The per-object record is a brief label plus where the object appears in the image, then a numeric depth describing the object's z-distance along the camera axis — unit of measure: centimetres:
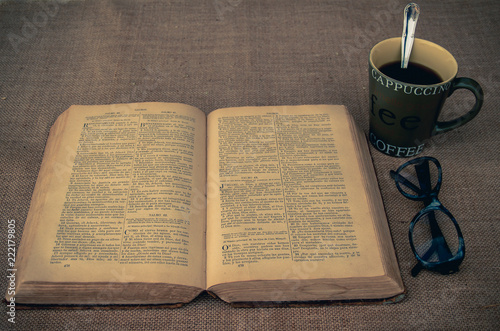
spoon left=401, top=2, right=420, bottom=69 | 54
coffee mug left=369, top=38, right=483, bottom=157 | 52
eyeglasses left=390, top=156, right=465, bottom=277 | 49
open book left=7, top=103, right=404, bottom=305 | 47
